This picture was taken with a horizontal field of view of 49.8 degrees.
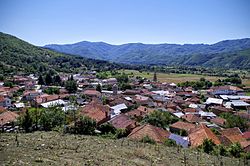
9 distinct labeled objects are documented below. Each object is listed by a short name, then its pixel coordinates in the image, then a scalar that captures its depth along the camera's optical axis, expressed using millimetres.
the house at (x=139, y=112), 34656
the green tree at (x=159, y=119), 29803
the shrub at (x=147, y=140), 19247
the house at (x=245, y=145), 22311
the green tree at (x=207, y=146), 19469
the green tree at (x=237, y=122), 32656
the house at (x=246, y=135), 26930
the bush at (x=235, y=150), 19236
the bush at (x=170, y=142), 19453
